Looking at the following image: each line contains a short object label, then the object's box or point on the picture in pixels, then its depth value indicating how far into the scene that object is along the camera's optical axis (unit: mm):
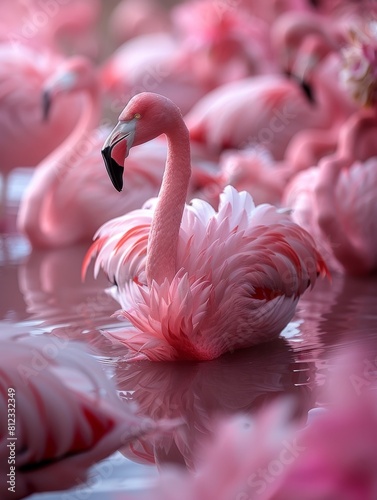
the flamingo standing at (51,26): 12266
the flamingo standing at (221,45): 10164
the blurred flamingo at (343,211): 6379
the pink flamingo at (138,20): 14906
